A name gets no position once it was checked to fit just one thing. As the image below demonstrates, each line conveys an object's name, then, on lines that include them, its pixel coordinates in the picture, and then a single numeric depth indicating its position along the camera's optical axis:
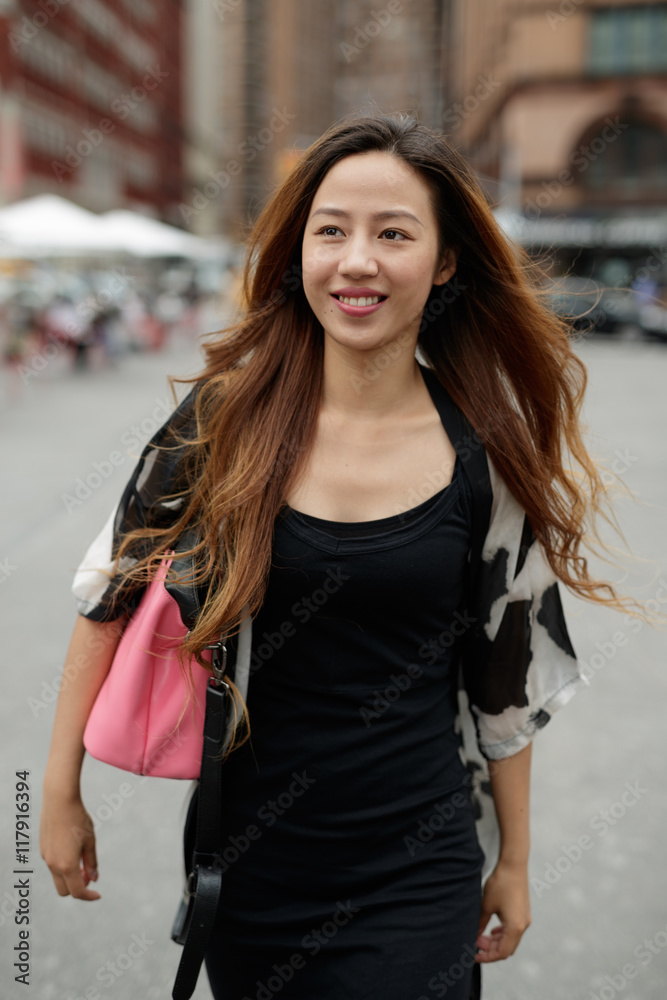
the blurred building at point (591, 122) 40.47
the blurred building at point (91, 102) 43.50
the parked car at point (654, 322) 26.83
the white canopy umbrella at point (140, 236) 22.42
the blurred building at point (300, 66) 136.38
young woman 1.68
